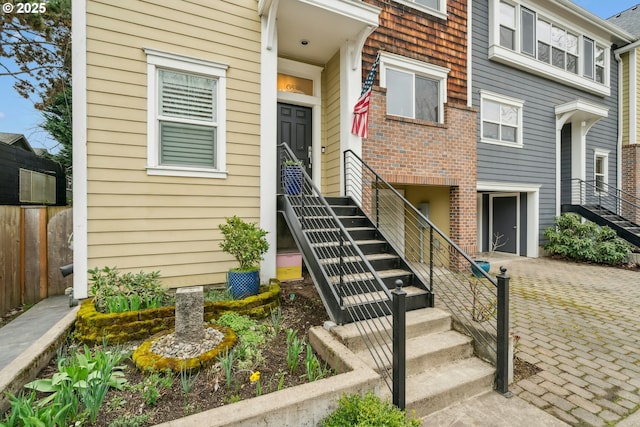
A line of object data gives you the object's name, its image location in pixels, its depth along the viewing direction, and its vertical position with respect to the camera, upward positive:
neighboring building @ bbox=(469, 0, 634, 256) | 8.27 +3.19
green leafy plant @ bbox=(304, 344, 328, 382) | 2.55 -1.38
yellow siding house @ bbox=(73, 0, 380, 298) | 3.98 +1.39
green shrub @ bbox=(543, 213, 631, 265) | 8.28 -0.84
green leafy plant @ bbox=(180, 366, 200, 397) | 2.35 -1.40
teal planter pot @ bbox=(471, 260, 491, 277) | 6.69 -1.15
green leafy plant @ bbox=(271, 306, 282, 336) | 3.49 -1.33
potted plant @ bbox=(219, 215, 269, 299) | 4.06 -0.51
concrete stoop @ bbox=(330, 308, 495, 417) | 2.60 -1.55
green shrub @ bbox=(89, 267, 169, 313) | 3.50 -0.97
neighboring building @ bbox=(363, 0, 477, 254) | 6.35 +2.45
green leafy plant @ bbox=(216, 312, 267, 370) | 2.83 -1.36
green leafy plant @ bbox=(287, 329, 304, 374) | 2.73 -1.35
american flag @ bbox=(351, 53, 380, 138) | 5.07 +1.86
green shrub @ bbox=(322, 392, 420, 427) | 2.00 -1.40
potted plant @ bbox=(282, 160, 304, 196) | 5.20 +0.65
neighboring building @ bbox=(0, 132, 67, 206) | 7.62 +1.11
